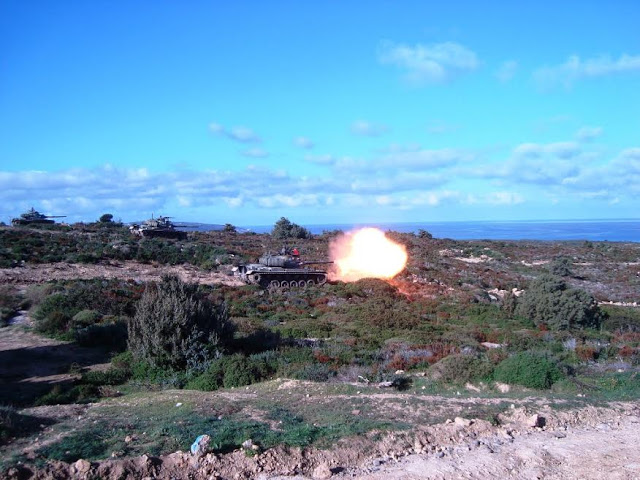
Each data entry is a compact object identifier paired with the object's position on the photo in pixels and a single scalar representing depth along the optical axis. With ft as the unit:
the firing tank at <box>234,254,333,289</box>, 102.99
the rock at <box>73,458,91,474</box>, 22.66
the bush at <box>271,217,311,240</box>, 204.85
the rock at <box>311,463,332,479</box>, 23.77
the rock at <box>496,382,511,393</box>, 39.46
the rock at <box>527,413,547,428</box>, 30.30
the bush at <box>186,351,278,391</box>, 40.73
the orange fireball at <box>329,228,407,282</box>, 120.16
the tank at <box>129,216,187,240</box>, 163.63
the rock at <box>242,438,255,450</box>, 25.58
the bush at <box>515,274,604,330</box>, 74.49
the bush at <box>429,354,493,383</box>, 41.34
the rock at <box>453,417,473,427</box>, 29.76
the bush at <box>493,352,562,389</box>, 39.78
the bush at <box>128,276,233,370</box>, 44.98
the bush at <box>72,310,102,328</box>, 60.18
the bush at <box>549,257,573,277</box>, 135.49
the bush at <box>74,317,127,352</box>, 53.93
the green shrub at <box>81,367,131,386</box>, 41.27
